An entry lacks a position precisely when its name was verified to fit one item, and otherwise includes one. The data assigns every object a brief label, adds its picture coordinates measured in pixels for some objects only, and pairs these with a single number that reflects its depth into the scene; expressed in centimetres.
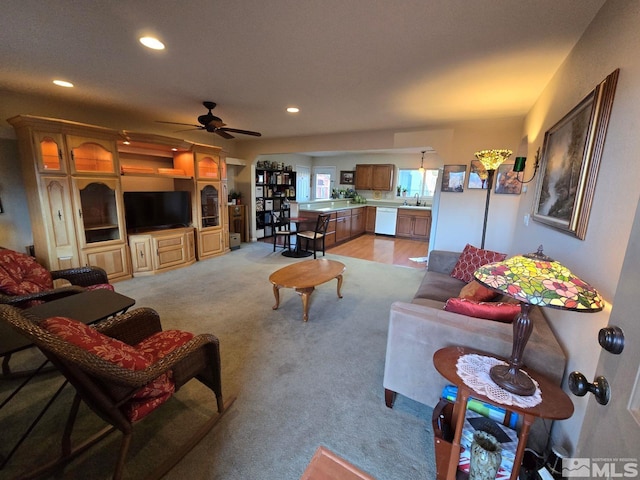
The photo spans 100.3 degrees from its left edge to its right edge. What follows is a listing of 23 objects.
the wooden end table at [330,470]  90
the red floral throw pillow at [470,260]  285
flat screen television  406
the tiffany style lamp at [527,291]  94
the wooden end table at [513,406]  102
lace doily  105
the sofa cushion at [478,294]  201
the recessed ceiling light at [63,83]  269
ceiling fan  317
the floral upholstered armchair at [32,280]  203
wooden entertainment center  312
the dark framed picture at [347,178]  840
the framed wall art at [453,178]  399
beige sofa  133
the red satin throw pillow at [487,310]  156
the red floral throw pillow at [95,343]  111
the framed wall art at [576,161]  129
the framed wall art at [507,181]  364
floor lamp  295
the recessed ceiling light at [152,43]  185
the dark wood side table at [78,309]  146
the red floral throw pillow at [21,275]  210
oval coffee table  280
